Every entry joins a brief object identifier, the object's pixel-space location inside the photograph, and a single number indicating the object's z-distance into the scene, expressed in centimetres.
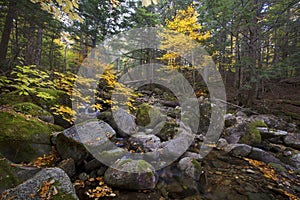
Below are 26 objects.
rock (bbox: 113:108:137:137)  597
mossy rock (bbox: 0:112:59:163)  329
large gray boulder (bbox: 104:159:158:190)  324
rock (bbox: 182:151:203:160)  491
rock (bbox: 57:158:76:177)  339
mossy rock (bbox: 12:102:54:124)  441
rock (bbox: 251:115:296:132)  796
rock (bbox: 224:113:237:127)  754
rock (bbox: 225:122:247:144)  643
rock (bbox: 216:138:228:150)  598
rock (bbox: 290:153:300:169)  480
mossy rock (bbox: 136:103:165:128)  682
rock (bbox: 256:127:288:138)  665
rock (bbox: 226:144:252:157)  536
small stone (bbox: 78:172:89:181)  342
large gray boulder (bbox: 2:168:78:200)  211
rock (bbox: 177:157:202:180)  397
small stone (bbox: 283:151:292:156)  554
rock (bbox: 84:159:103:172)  376
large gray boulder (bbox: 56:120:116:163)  381
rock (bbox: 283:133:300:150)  615
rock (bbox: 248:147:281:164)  501
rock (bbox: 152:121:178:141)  602
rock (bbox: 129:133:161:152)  500
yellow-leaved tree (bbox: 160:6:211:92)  1071
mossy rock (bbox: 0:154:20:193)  228
